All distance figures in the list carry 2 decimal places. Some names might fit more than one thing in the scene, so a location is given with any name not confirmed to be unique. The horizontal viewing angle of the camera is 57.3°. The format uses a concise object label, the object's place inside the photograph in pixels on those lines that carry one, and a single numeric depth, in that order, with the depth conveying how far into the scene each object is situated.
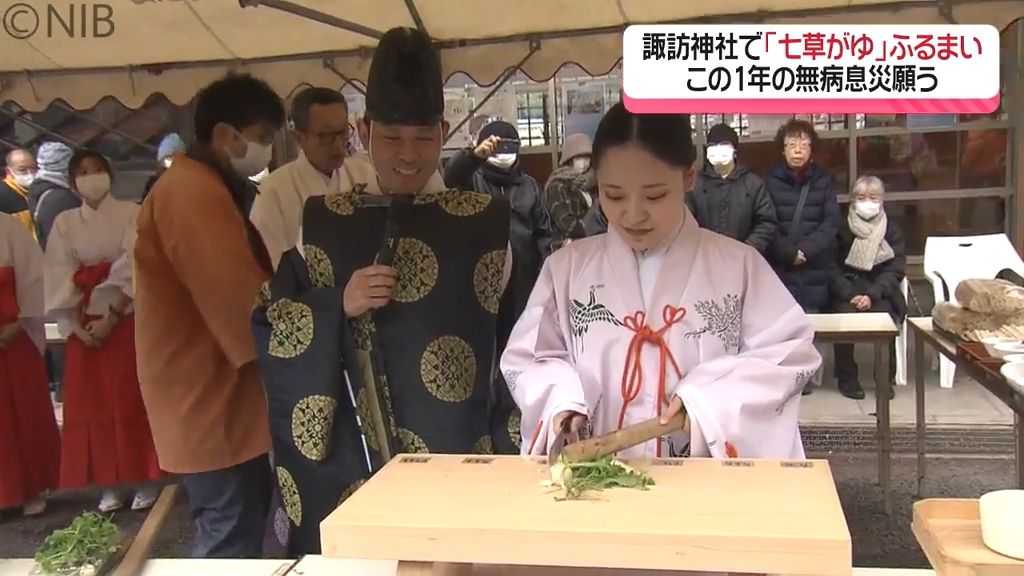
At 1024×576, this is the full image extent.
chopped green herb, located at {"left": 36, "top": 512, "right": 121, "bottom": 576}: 1.42
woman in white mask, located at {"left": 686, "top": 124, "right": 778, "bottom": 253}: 4.77
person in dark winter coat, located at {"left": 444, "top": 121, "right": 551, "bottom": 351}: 4.17
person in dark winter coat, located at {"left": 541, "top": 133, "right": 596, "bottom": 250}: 4.58
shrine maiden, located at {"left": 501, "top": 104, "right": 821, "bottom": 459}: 1.47
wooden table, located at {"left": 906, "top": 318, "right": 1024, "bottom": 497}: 2.39
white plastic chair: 5.08
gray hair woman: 5.07
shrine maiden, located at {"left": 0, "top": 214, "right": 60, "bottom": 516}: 3.67
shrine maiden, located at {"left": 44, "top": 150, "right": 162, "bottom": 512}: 3.79
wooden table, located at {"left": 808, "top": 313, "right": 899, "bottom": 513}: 3.50
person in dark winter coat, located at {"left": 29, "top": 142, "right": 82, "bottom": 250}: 4.90
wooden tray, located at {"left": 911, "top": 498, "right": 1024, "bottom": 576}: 1.08
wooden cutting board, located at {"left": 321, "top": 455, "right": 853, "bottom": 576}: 0.99
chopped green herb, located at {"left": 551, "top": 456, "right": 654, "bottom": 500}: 1.18
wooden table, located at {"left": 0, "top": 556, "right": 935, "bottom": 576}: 1.36
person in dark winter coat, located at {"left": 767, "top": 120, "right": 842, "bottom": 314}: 4.91
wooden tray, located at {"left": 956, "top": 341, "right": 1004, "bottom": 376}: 2.60
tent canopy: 2.37
